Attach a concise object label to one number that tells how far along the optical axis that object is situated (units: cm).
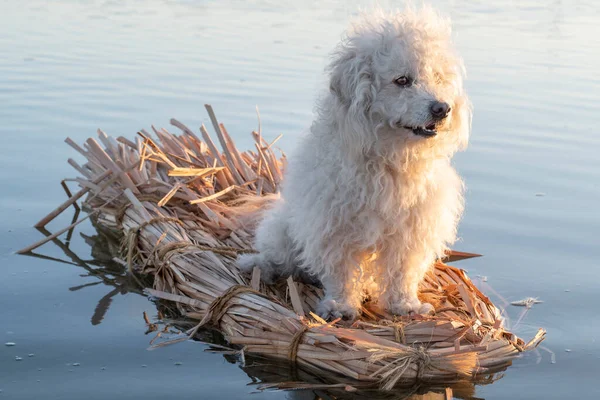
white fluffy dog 391
